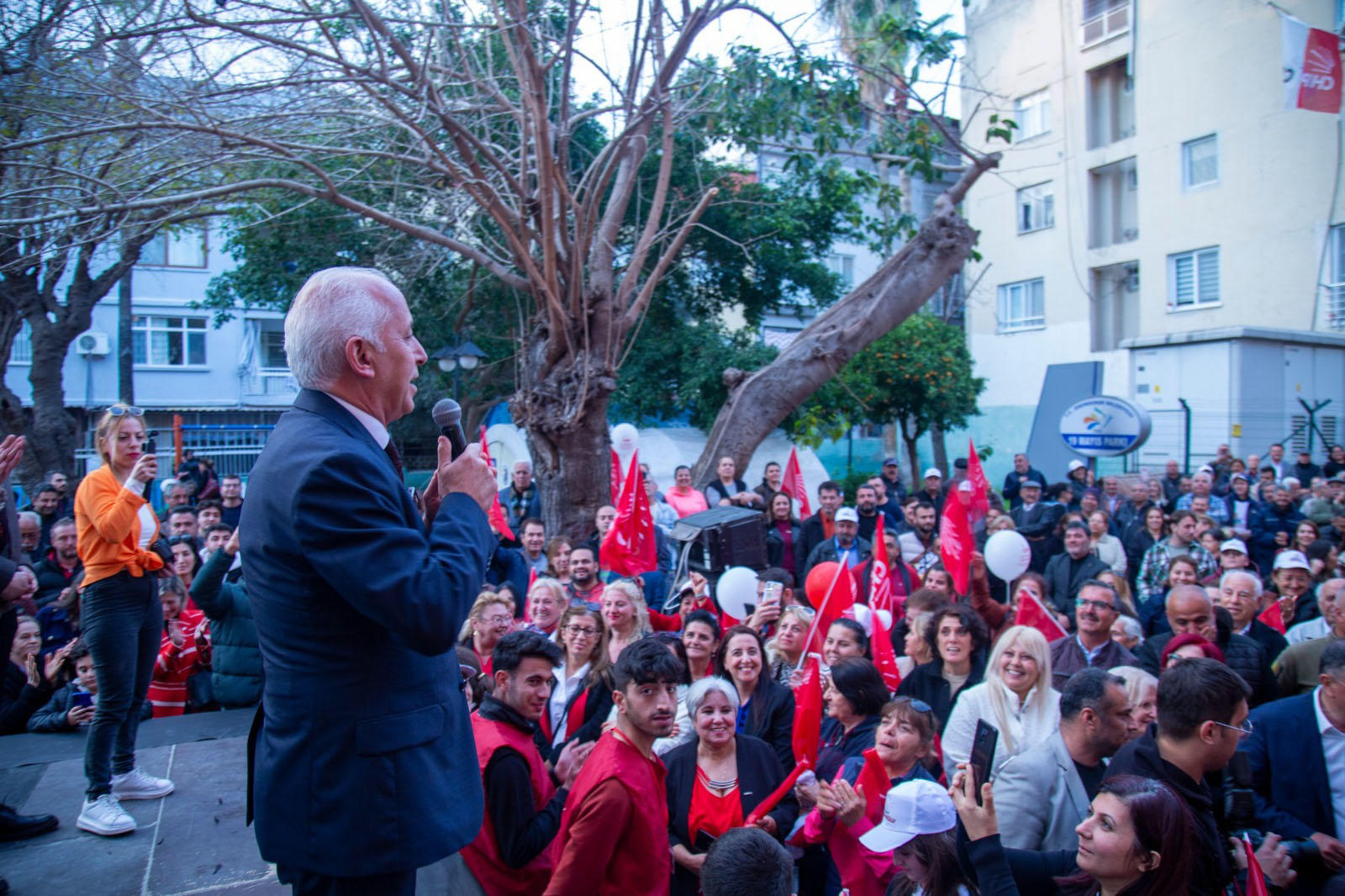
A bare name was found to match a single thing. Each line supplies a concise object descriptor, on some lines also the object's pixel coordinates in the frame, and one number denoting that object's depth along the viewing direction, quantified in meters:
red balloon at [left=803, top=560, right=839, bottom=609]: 5.89
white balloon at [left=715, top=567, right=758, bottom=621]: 6.21
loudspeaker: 7.11
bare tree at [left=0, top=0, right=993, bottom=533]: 7.20
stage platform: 3.60
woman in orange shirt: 3.87
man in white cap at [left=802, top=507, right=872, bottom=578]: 8.38
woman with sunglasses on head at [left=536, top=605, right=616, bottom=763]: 4.21
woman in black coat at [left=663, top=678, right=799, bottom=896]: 3.52
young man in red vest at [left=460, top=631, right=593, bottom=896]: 2.96
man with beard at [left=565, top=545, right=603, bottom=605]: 6.50
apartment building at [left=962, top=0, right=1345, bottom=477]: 16.95
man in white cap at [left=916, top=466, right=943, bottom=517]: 11.28
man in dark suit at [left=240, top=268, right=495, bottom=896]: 1.72
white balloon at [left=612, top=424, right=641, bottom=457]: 10.84
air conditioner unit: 23.31
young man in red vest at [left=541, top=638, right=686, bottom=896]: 2.85
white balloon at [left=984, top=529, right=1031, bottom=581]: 7.03
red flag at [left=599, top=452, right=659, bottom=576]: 7.19
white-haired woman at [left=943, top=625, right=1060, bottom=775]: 4.02
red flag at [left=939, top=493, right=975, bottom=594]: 6.88
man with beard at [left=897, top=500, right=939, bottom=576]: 8.55
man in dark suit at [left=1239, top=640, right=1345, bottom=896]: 3.29
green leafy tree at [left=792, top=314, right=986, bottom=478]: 18.91
